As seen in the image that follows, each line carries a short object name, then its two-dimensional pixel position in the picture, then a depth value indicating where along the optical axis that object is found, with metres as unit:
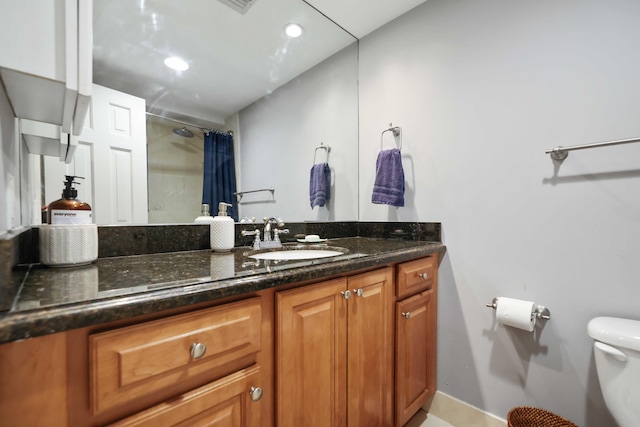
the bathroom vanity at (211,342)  0.42
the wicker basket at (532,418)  1.07
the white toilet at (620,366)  0.81
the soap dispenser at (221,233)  1.08
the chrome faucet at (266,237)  1.25
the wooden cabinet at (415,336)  1.15
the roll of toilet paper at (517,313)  1.11
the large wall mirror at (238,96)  1.03
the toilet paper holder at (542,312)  1.12
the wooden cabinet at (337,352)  0.74
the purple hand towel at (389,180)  1.54
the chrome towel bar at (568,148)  0.94
